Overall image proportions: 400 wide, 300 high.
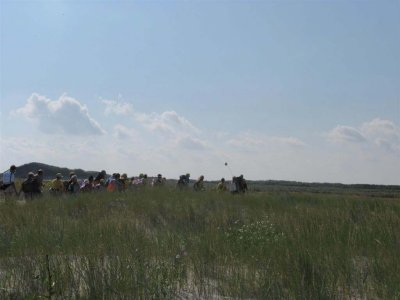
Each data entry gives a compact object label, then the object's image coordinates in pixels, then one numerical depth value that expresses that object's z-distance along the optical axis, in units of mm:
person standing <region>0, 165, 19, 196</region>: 15977
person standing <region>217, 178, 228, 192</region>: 21359
